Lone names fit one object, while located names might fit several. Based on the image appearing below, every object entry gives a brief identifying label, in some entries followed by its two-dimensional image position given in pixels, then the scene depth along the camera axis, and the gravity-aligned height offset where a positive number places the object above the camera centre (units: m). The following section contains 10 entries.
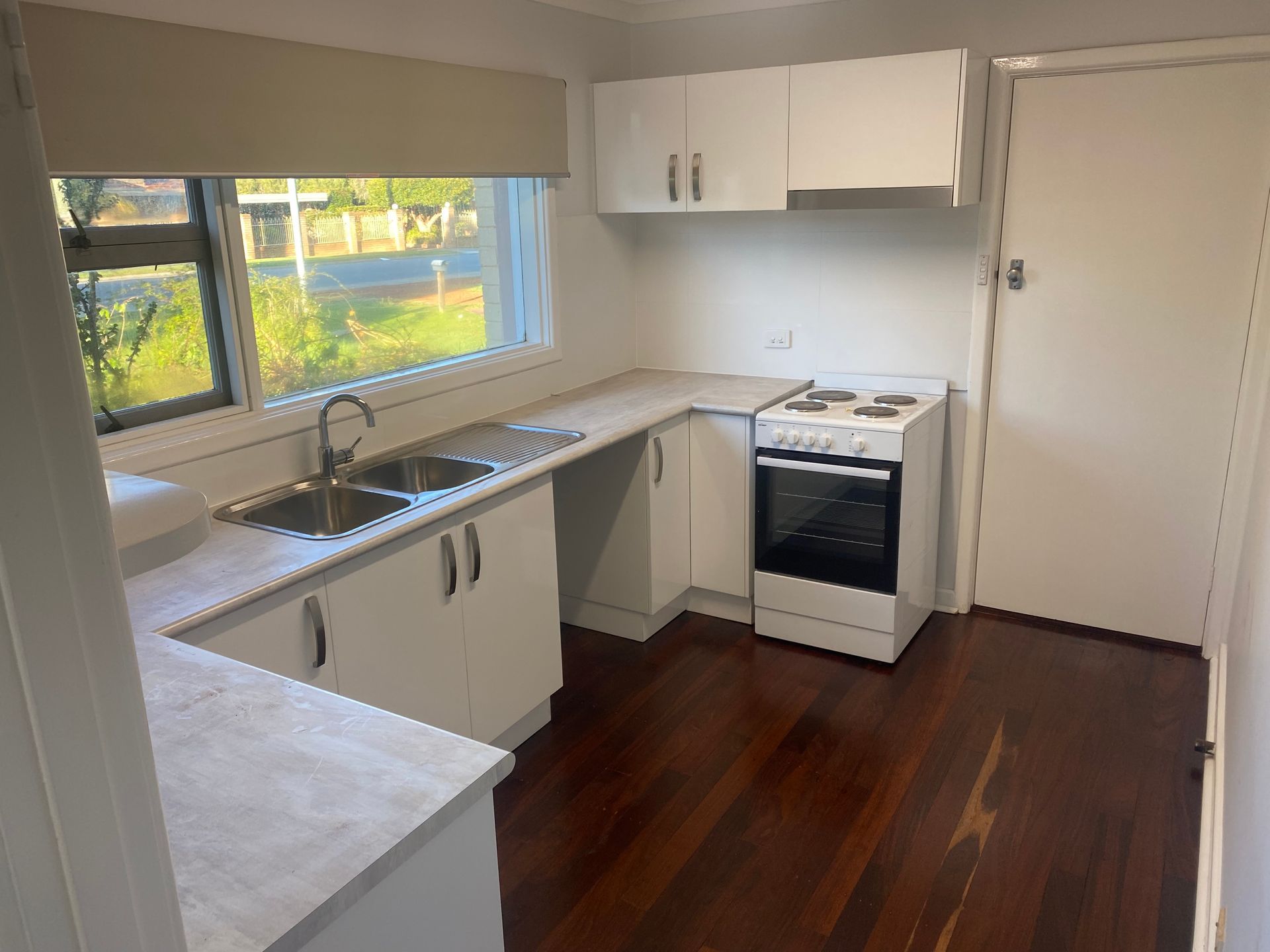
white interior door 3.12 -0.46
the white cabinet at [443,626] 2.11 -0.99
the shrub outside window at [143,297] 2.31 -0.18
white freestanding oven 3.29 -1.07
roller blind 2.04 +0.28
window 2.38 -0.20
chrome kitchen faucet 2.74 -0.61
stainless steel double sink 2.63 -0.75
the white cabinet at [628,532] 3.47 -1.16
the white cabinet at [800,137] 3.14 +0.24
